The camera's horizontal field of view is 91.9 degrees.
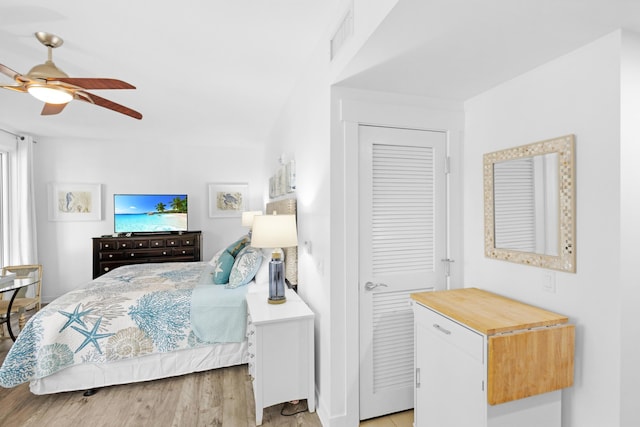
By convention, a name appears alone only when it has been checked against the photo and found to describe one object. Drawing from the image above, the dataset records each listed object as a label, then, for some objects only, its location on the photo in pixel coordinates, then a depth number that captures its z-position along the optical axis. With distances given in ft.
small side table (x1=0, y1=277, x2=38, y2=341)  9.10
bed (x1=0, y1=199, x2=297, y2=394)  7.70
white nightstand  6.75
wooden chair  10.79
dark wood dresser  15.14
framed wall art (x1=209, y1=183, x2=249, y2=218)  18.07
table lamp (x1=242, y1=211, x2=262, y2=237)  15.04
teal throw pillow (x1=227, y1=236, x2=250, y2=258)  10.68
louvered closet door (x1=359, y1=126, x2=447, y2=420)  6.79
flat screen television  16.53
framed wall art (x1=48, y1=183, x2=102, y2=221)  16.08
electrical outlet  5.41
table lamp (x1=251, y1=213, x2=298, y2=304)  7.49
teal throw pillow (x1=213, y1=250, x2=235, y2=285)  9.86
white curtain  14.17
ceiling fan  6.25
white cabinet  4.53
